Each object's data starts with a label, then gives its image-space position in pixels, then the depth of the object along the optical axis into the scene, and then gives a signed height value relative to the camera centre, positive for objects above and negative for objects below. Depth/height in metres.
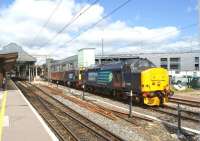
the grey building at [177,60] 51.84 +3.05
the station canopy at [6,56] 16.12 +1.47
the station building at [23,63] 34.90 +1.85
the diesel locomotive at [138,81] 9.77 -0.69
